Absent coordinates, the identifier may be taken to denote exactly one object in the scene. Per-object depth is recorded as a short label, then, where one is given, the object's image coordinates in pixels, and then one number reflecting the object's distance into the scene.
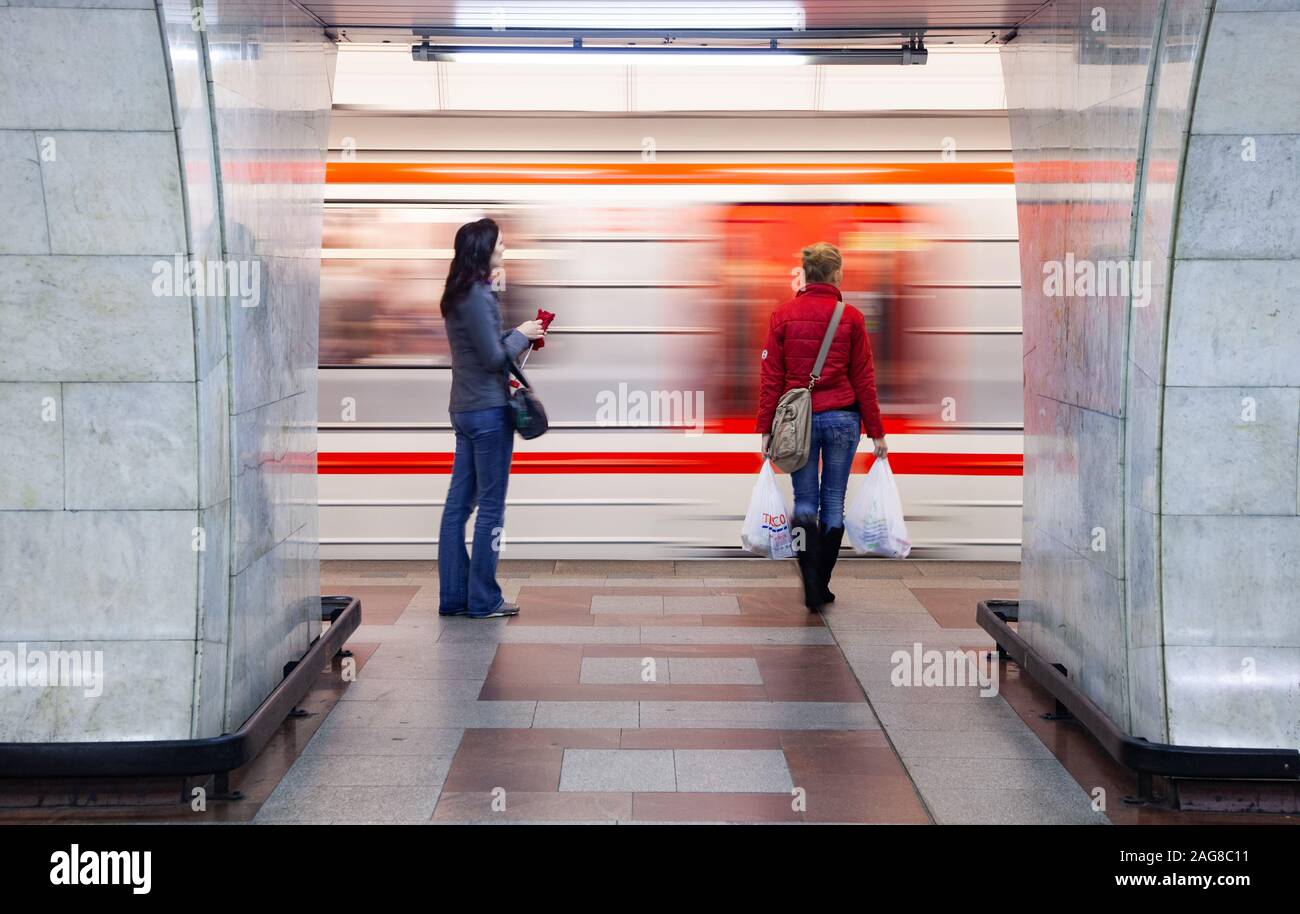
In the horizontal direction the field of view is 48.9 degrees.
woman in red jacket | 7.56
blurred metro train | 9.07
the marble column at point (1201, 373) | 4.59
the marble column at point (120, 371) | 4.55
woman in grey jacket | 7.32
